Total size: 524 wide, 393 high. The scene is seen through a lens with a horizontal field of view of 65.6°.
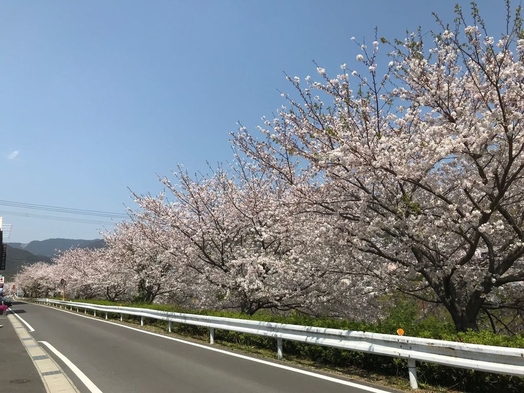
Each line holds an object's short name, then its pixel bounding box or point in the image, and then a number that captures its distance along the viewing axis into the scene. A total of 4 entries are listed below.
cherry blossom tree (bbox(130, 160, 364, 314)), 12.49
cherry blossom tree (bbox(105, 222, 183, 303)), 24.81
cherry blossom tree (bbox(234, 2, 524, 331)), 6.96
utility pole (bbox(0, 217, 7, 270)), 63.98
